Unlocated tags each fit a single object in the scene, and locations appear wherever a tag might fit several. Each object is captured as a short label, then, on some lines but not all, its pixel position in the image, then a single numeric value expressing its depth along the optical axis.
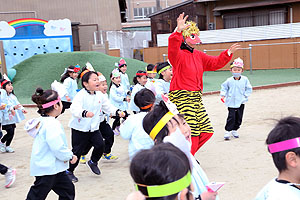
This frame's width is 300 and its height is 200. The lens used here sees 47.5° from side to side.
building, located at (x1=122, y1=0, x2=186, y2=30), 47.00
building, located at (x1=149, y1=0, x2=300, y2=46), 20.59
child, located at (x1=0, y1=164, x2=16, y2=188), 4.67
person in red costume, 4.27
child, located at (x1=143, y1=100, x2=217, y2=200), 2.39
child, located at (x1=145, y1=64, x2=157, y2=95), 7.74
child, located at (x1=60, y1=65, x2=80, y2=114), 8.68
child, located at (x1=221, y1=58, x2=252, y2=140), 6.39
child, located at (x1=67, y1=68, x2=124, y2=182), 4.66
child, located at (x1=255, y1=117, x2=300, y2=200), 1.82
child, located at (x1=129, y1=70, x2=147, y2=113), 7.04
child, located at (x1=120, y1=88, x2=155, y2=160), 3.34
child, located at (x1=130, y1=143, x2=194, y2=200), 1.37
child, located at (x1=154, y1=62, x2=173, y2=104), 6.14
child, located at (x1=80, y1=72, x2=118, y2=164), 5.54
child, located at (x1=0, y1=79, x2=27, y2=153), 6.48
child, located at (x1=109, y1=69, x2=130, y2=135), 7.11
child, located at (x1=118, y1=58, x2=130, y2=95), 8.54
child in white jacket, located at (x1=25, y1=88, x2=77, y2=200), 3.35
